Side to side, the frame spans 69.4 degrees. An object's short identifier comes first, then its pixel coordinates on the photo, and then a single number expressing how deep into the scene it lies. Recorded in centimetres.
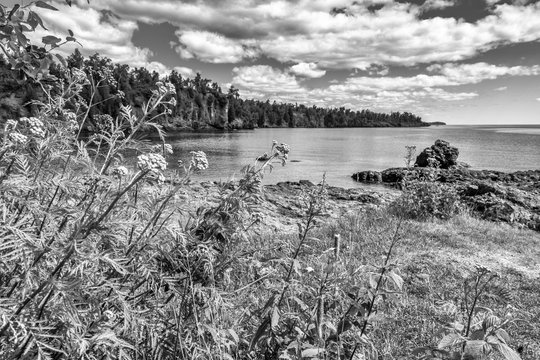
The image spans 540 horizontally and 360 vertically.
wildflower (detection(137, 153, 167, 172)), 147
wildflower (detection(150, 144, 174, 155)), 202
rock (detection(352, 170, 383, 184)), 3846
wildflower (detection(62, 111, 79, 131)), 257
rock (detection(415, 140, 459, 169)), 4734
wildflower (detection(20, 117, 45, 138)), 197
